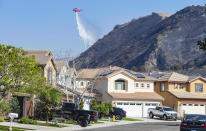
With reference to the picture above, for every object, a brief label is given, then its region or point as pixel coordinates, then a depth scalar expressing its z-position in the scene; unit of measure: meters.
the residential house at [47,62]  47.09
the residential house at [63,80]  49.31
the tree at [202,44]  36.79
